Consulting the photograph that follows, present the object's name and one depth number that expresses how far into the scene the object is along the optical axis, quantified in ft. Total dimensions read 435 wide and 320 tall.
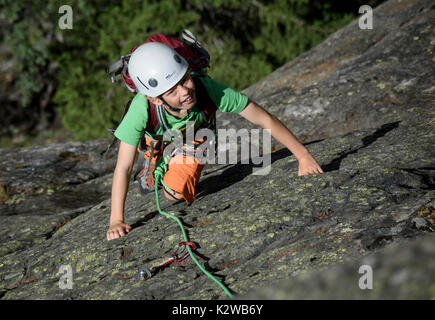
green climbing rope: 10.15
